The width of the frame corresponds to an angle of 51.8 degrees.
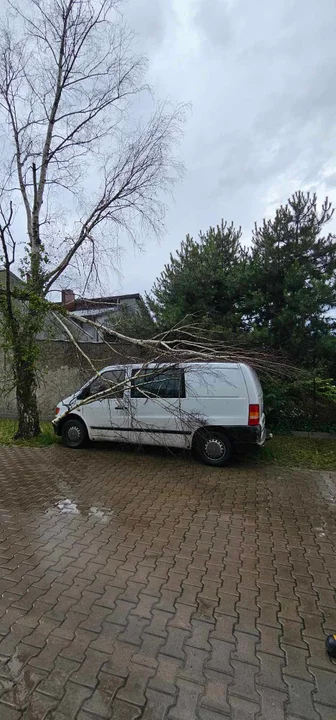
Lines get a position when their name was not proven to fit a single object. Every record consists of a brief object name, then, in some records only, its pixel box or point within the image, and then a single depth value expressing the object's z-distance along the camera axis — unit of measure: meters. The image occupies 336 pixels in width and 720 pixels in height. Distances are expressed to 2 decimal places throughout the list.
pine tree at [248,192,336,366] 7.96
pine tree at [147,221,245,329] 8.65
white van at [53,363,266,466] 5.52
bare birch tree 7.06
